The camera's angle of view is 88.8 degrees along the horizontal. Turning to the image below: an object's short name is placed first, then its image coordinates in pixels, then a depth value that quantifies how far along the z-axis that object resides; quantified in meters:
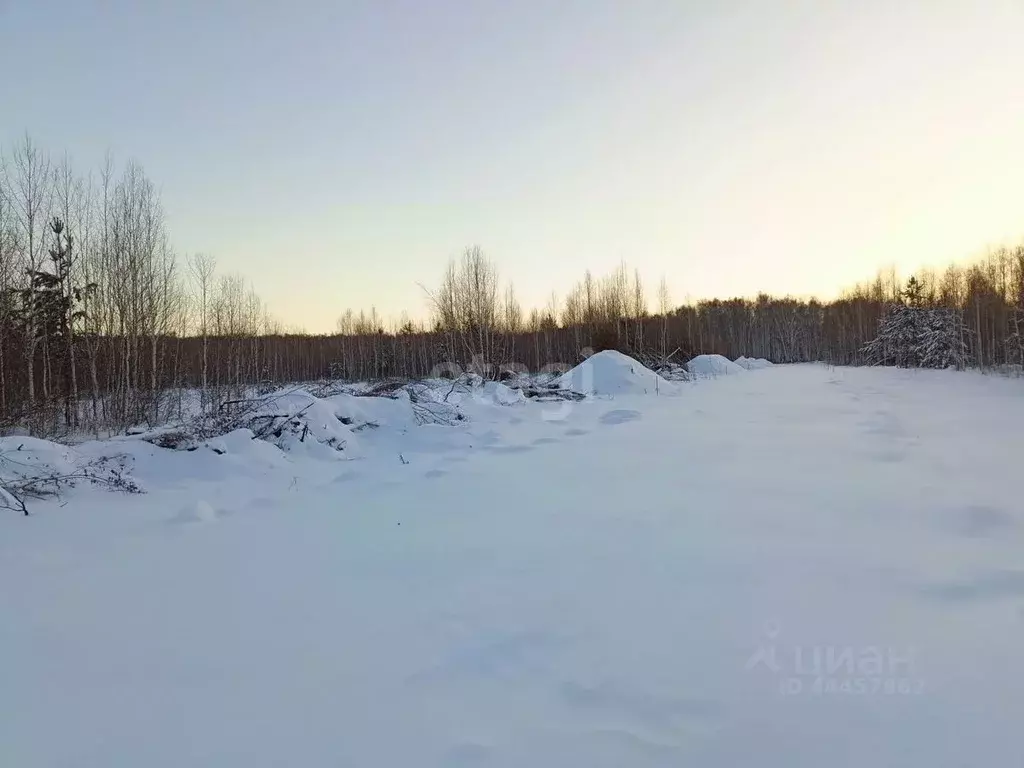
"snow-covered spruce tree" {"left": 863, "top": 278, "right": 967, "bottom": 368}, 29.81
